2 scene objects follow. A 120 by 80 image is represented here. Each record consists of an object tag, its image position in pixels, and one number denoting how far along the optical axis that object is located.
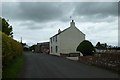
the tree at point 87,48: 11.37
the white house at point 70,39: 18.87
